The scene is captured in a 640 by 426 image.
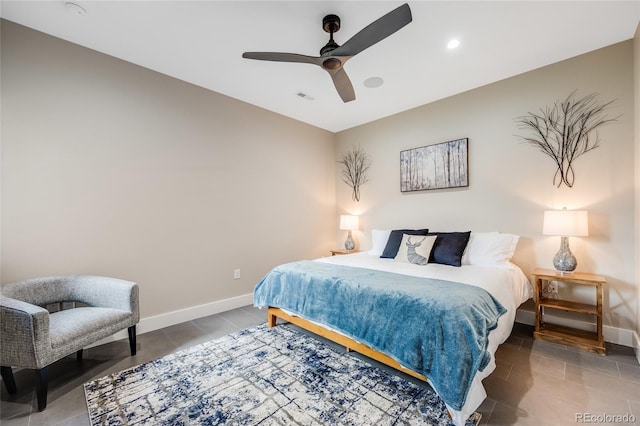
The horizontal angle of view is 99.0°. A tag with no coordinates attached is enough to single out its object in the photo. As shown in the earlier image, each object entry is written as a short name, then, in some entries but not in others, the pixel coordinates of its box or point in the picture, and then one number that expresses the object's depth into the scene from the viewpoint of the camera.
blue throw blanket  1.58
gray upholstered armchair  1.72
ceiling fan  1.72
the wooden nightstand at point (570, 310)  2.43
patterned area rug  1.67
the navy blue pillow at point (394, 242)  3.54
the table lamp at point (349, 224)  4.63
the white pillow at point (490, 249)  2.98
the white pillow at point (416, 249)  3.12
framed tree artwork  3.58
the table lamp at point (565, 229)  2.54
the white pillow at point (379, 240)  3.86
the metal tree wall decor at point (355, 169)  4.76
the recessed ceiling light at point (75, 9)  2.11
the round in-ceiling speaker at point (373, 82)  3.24
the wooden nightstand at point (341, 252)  4.55
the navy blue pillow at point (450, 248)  3.04
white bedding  1.57
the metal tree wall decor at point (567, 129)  2.74
